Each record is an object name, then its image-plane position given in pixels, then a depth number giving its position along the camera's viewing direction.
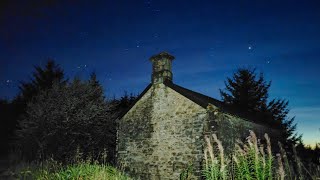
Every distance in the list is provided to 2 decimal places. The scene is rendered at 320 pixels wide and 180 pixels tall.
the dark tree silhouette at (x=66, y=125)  16.83
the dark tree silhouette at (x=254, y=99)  27.58
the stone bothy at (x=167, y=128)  13.80
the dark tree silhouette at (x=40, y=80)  24.70
